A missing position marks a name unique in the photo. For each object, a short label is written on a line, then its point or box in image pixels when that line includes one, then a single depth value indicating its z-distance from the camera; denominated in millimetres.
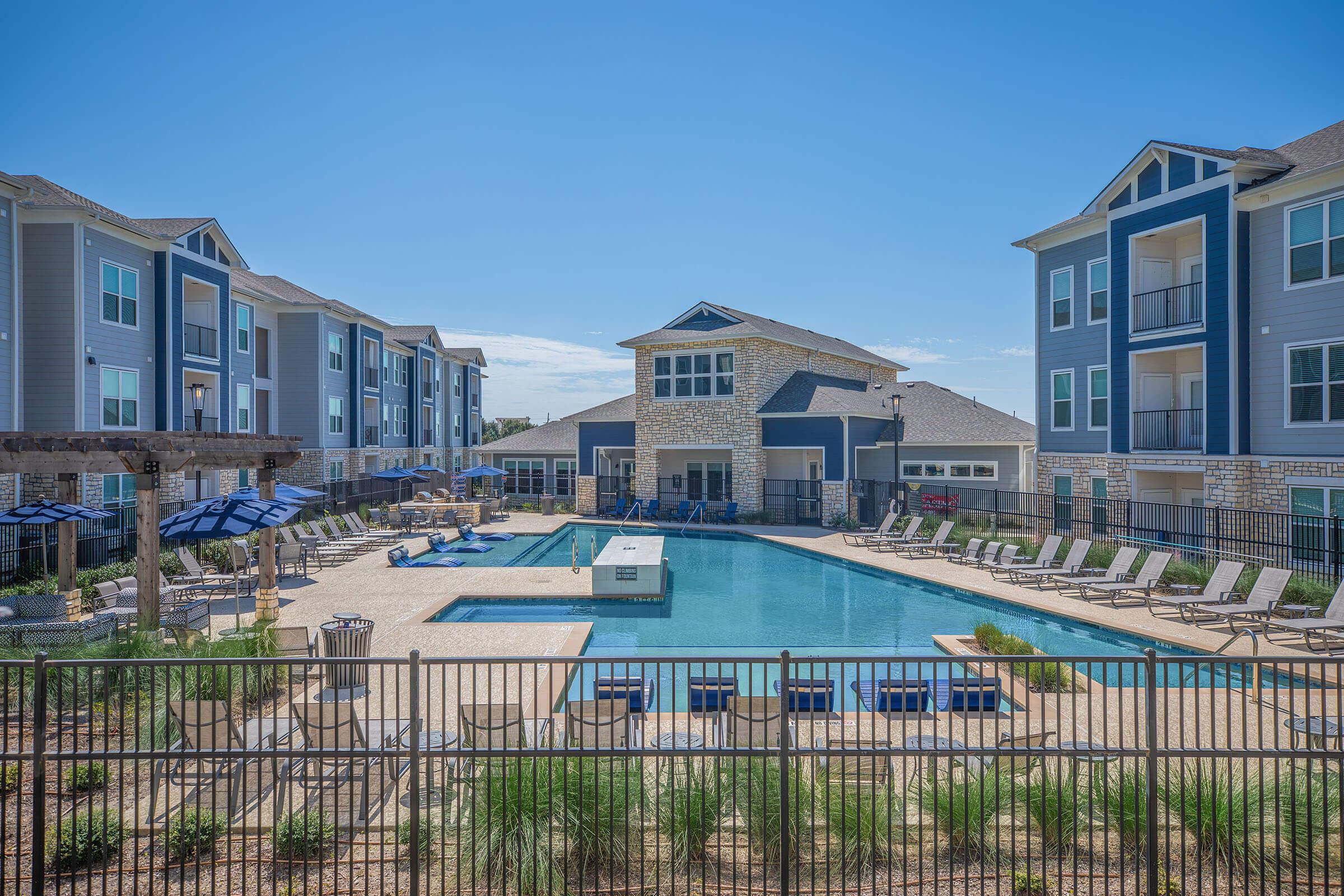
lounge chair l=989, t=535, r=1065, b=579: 18250
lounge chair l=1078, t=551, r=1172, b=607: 15266
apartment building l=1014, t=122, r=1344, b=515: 16812
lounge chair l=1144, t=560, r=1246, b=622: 13727
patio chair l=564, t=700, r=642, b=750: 6988
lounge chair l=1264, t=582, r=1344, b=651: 11422
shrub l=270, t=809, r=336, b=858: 5027
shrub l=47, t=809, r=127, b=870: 4969
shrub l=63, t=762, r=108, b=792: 6203
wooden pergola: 10945
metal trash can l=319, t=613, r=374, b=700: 10086
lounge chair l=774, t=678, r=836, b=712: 8797
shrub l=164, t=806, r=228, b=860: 5109
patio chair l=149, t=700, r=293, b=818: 6273
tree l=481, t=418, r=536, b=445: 78250
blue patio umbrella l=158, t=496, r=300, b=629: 13492
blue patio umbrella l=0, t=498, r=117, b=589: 13039
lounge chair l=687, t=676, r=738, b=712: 9008
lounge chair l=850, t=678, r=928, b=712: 8969
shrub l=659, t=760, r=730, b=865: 5148
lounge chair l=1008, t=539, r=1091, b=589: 17375
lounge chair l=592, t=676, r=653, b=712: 9070
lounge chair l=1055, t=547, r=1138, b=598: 16375
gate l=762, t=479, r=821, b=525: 30969
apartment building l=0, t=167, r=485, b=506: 19812
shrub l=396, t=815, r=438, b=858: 5230
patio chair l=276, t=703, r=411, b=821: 6078
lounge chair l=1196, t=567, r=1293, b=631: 12648
